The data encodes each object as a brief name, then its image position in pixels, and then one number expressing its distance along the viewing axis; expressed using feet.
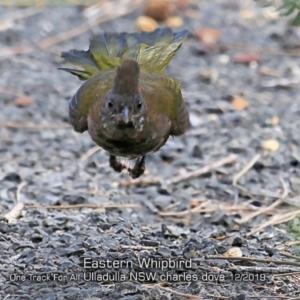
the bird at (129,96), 30.12
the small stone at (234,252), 31.08
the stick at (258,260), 28.84
